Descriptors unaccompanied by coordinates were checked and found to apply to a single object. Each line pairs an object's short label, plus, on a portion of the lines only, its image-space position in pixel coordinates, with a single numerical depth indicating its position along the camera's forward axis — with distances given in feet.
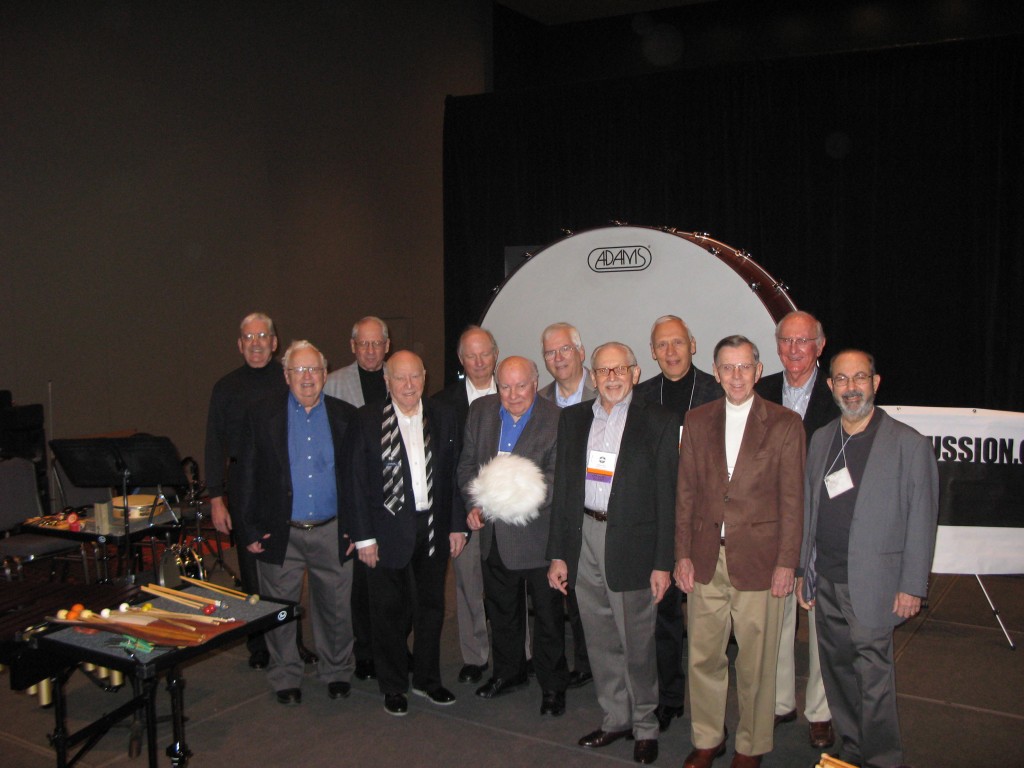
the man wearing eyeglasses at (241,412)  13.71
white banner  14.94
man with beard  9.14
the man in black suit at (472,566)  13.03
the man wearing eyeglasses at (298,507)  12.09
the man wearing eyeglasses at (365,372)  14.48
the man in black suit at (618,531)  10.09
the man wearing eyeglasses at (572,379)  12.85
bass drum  15.31
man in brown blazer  9.43
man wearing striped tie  11.67
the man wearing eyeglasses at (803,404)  10.81
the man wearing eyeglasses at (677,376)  12.78
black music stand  13.42
